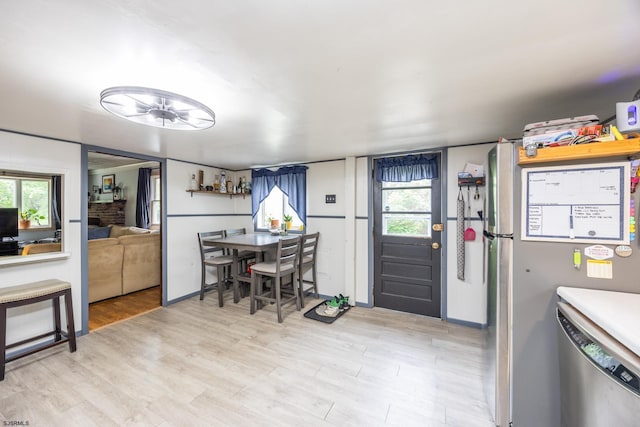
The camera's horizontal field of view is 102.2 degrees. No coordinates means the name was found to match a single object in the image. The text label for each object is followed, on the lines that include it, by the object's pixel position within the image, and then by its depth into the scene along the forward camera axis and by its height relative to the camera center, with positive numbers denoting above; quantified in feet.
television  7.28 -0.25
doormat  10.05 -4.22
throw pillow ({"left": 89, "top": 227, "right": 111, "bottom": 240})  14.43 -1.15
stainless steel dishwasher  2.65 -1.98
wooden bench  6.56 -2.39
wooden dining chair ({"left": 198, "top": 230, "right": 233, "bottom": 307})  11.51 -2.31
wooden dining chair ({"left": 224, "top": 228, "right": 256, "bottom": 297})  12.82 -2.33
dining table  10.36 -1.33
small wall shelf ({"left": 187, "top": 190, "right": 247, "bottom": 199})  12.89 +1.03
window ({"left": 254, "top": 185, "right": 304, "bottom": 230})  13.83 +0.04
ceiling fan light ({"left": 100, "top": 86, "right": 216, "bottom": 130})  4.68 +2.13
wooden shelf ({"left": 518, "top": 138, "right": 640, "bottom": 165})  3.86 +0.93
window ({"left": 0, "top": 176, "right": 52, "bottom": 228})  7.38 +0.54
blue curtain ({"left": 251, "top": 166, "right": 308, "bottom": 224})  12.92 +1.42
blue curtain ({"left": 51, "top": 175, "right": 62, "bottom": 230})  8.34 +0.46
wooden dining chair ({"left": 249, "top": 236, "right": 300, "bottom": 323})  10.16 -2.40
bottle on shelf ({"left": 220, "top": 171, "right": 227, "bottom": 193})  14.05 +1.59
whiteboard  4.03 +0.11
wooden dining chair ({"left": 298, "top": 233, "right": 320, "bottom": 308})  11.40 -2.40
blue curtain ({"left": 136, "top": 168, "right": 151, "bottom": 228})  17.71 +1.00
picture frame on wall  19.37 +2.26
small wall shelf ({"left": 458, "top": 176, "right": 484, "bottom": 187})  9.14 +1.06
